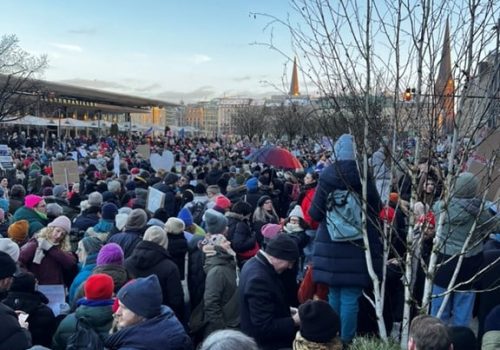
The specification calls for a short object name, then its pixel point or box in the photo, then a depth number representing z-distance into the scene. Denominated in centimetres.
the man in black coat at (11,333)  327
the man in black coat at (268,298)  396
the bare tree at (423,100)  300
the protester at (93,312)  380
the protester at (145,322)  335
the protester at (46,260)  544
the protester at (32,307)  414
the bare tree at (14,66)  2553
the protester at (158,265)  493
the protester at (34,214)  698
